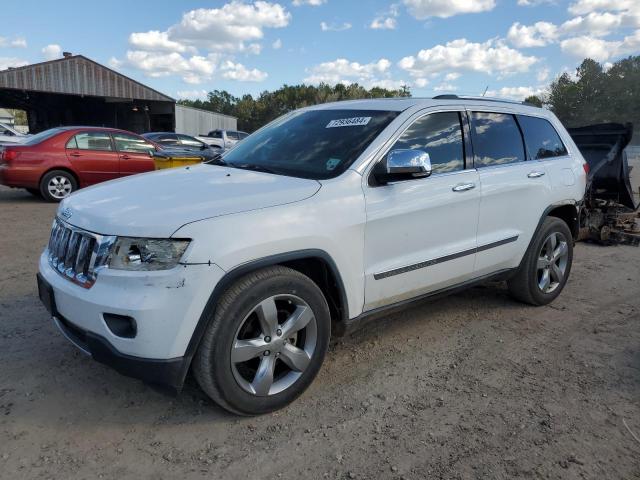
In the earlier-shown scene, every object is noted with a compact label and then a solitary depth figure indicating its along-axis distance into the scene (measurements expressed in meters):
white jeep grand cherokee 2.43
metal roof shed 28.52
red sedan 9.23
